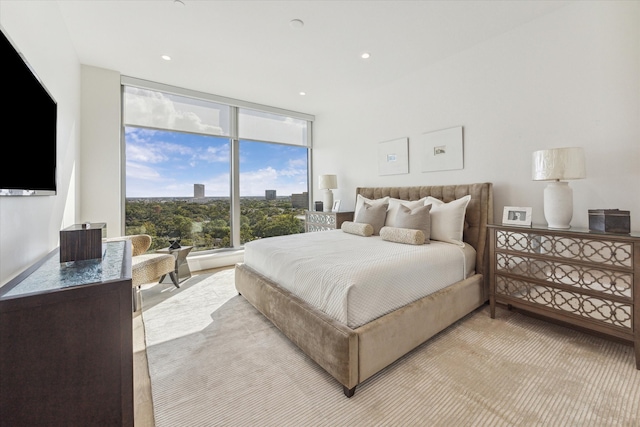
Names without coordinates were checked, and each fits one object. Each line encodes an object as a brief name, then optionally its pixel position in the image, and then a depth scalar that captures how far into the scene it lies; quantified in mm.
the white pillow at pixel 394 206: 3090
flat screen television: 1177
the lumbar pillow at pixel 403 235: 2518
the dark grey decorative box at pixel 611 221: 1885
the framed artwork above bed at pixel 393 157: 3807
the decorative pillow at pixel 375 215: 3246
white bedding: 1657
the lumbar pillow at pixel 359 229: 3102
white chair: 2604
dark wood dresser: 945
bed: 1564
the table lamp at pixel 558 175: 2078
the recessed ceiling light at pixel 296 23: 2545
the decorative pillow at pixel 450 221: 2732
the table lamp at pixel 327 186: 4719
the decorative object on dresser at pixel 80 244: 1521
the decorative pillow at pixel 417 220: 2695
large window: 3855
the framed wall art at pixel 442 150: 3201
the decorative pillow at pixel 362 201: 3478
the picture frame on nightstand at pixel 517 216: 2443
